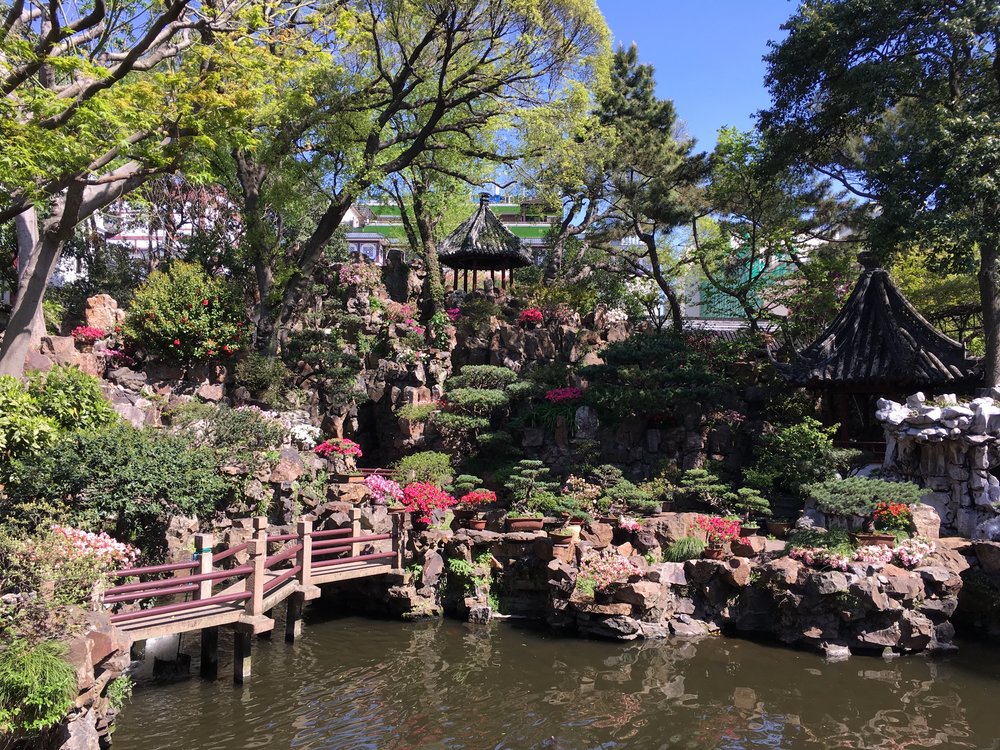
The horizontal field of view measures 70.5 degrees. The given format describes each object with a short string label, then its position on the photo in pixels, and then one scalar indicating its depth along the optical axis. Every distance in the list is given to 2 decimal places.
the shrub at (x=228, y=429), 13.80
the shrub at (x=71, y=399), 12.27
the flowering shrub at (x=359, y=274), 21.19
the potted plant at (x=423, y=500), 13.05
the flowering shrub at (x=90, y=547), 7.29
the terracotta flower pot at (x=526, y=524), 12.72
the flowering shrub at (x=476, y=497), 13.23
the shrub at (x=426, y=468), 15.29
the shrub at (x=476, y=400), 17.12
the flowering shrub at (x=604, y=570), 11.01
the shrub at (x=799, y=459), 14.11
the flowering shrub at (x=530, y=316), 20.52
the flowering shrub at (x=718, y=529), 12.25
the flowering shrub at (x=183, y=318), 16.50
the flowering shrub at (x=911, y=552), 10.81
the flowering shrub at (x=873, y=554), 10.77
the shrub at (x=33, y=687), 5.53
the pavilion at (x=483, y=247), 21.69
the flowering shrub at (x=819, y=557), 10.62
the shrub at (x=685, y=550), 11.95
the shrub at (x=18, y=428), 11.08
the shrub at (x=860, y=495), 11.63
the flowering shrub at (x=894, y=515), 11.60
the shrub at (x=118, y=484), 10.77
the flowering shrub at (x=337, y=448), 15.73
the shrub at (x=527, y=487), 13.57
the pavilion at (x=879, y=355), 14.33
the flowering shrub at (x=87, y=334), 16.67
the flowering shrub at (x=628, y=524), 12.59
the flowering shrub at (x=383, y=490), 13.75
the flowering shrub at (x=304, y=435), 15.93
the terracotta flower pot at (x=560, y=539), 11.74
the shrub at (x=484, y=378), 18.41
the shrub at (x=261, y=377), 17.45
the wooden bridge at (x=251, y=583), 8.46
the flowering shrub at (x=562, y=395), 17.31
